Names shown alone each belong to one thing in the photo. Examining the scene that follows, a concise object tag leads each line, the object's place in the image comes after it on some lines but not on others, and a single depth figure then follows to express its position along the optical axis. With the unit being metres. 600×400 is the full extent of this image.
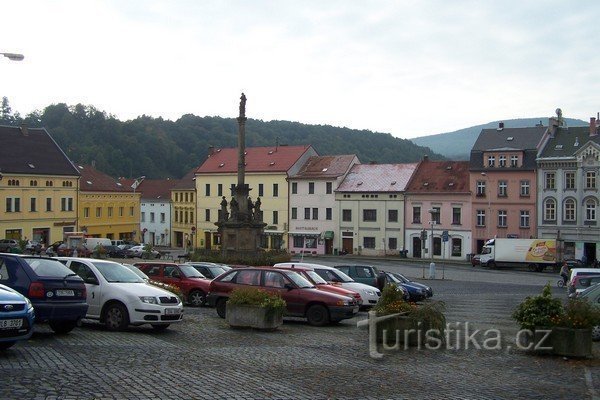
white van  63.28
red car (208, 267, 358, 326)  19.22
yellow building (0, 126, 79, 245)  66.31
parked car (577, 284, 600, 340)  18.89
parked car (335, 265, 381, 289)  29.84
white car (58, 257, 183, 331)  15.95
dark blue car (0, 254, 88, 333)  13.89
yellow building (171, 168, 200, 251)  87.69
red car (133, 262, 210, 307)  23.62
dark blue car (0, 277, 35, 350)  11.32
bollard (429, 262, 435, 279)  45.87
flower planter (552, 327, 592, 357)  14.30
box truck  56.00
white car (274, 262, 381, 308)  24.88
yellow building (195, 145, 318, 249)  77.94
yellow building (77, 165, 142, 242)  78.69
